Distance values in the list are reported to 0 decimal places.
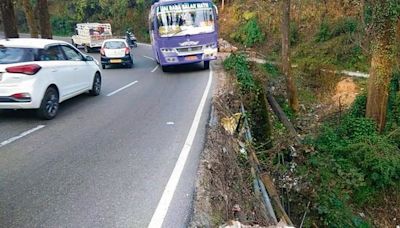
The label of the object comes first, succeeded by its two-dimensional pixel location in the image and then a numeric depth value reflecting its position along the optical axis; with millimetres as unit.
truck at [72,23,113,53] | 33719
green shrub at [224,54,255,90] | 13369
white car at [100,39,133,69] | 20359
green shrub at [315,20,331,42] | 23312
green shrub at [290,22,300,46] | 25609
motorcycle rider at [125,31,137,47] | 40059
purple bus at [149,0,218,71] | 16578
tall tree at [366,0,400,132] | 9781
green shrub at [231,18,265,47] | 29706
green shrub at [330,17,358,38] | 21044
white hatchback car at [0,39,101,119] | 7895
